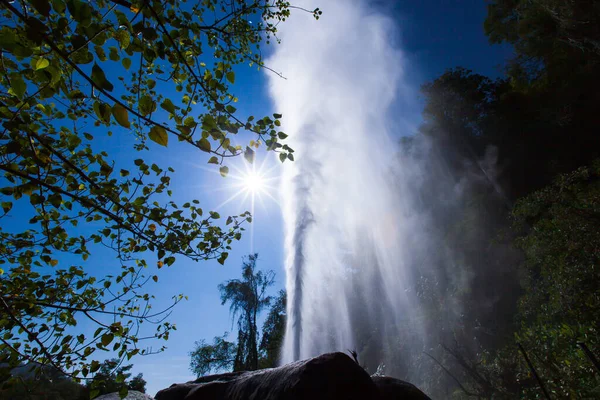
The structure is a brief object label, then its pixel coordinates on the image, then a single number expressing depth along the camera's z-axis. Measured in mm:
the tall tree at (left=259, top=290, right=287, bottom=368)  30381
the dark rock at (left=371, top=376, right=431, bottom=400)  5111
